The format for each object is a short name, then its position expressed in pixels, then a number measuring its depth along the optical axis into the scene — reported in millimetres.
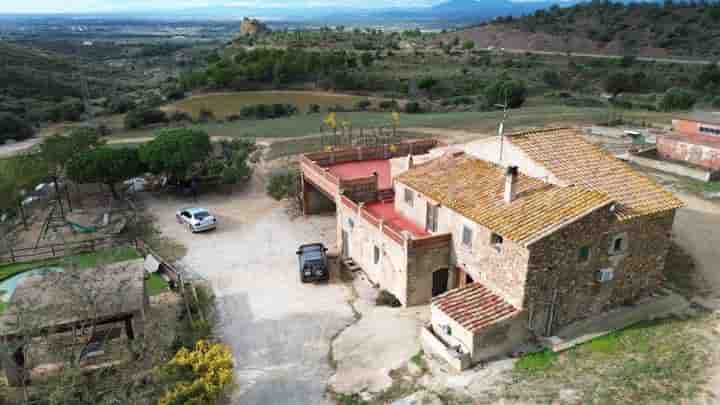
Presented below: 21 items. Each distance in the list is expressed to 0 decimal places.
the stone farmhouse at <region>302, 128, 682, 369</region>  18406
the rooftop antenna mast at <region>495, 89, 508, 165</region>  22819
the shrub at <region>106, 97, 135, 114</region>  82188
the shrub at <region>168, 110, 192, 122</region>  71438
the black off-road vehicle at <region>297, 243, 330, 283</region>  25859
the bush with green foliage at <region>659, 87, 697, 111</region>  63375
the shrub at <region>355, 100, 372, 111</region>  79625
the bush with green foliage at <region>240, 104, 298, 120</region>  74938
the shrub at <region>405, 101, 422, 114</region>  75938
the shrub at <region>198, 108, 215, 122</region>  71788
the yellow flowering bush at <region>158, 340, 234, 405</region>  15516
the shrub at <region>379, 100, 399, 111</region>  78500
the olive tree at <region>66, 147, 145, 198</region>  36469
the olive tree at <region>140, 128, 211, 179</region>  38219
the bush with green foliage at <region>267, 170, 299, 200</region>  38688
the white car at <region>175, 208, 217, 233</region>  33062
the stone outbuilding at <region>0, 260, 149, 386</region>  17547
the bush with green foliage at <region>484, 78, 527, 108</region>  72250
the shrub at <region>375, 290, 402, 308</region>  23239
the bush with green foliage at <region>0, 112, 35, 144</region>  63525
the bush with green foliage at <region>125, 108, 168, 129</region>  67338
